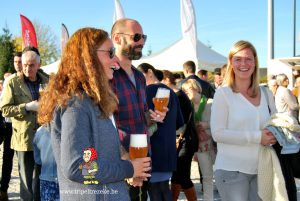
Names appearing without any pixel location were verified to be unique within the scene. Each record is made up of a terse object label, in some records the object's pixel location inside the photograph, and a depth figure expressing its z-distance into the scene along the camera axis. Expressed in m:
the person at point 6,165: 5.80
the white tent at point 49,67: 16.30
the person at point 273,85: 8.49
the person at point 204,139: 5.23
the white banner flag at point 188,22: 13.15
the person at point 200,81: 7.10
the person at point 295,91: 9.59
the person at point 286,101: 7.89
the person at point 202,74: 9.33
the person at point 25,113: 4.58
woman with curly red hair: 1.84
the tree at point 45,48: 42.88
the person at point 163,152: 4.05
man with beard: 2.92
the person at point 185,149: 4.91
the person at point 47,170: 3.56
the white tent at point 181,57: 12.98
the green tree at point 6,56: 31.58
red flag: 11.66
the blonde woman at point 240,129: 3.06
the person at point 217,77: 8.77
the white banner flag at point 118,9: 12.36
